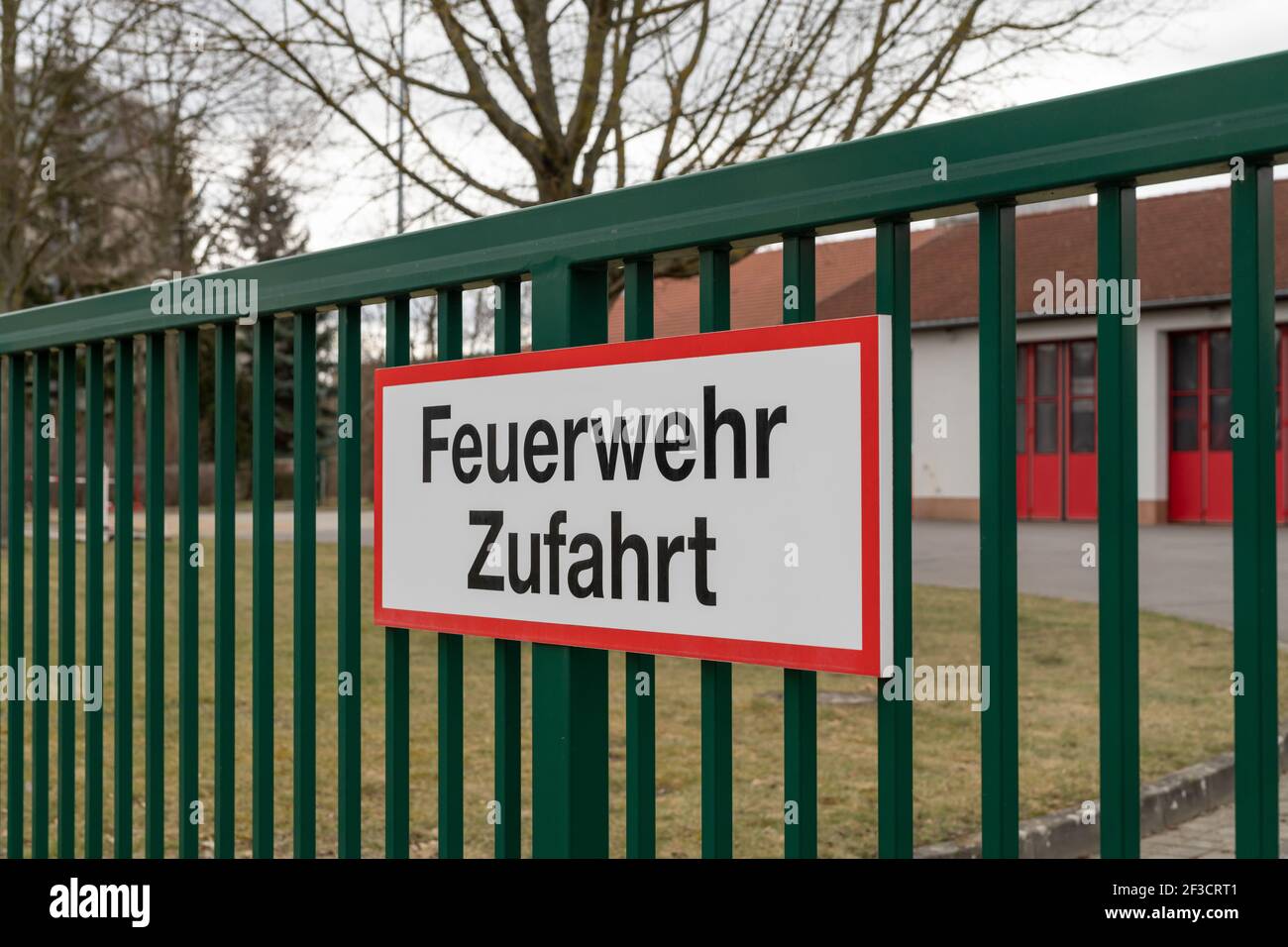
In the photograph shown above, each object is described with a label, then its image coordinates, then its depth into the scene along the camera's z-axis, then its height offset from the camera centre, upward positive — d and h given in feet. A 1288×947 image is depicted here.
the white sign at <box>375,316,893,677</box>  5.35 -0.06
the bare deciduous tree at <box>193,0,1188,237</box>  23.84 +7.22
